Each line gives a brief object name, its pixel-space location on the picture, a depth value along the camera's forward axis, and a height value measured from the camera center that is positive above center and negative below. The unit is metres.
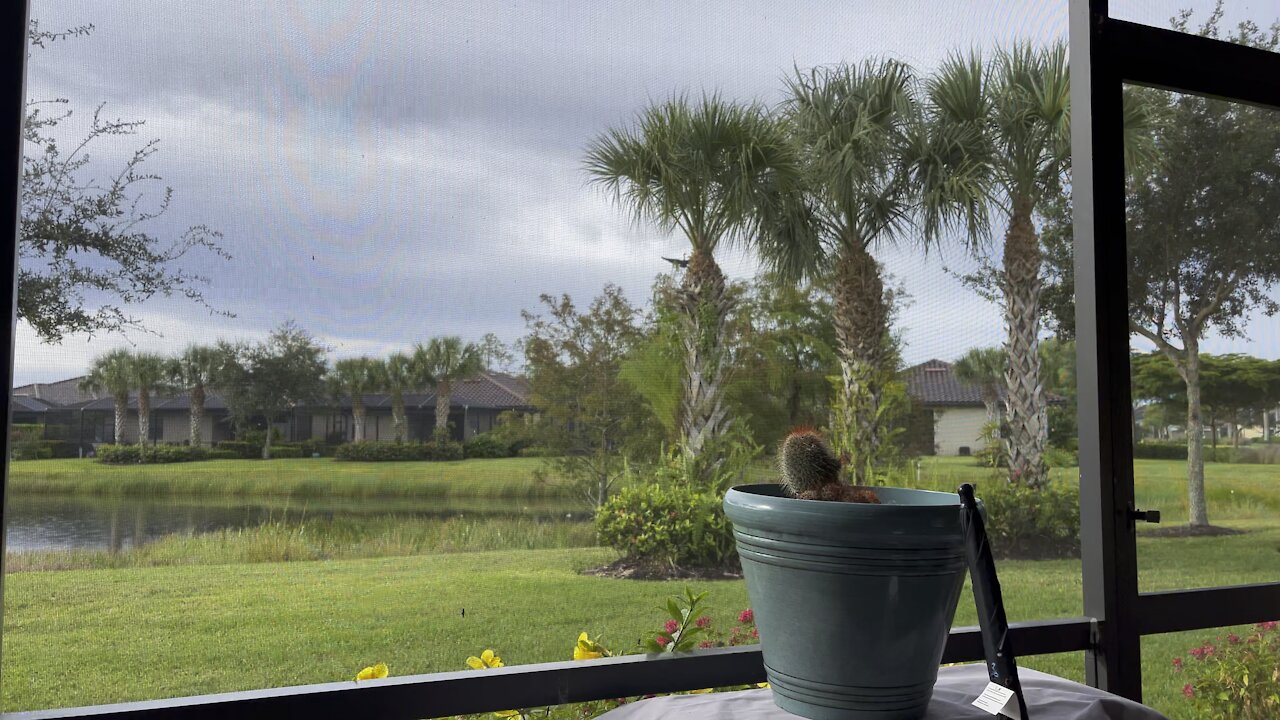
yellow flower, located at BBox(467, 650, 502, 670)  1.25 -0.38
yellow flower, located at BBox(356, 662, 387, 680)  1.15 -0.37
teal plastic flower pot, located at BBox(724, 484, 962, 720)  0.67 -0.16
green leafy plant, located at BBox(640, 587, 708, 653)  1.08 -0.31
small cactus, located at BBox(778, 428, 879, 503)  0.78 -0.06
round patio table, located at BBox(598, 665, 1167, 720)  0.76 -0.28
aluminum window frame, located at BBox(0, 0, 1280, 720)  1.00 -0.01
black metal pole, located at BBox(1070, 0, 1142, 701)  1.16 +0.07
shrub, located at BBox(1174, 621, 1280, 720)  2.04 -0.68
